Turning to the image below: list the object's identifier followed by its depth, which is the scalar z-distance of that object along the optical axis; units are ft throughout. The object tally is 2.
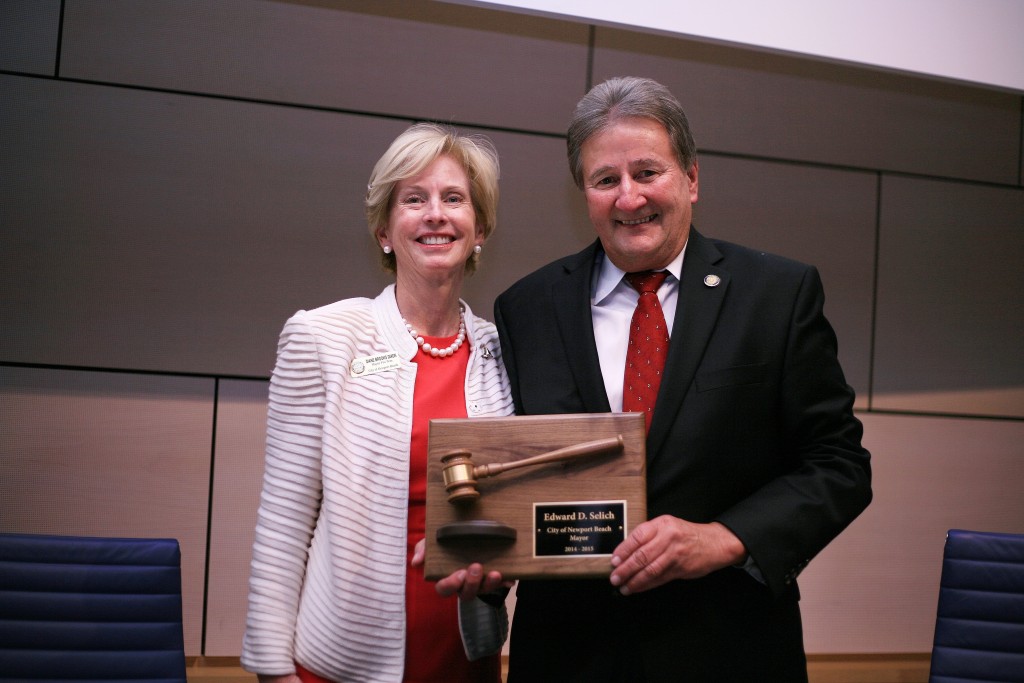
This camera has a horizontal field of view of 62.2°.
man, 4.88
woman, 5.47
